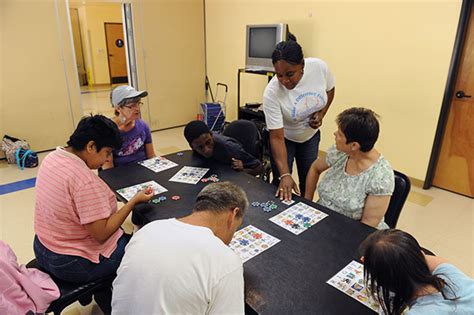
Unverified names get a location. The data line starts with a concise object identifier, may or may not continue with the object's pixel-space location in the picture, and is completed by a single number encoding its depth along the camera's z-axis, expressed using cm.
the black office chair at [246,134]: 276
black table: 108
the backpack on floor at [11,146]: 432
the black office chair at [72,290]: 144
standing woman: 190
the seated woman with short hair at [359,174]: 159
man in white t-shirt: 83
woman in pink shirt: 139
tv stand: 470
